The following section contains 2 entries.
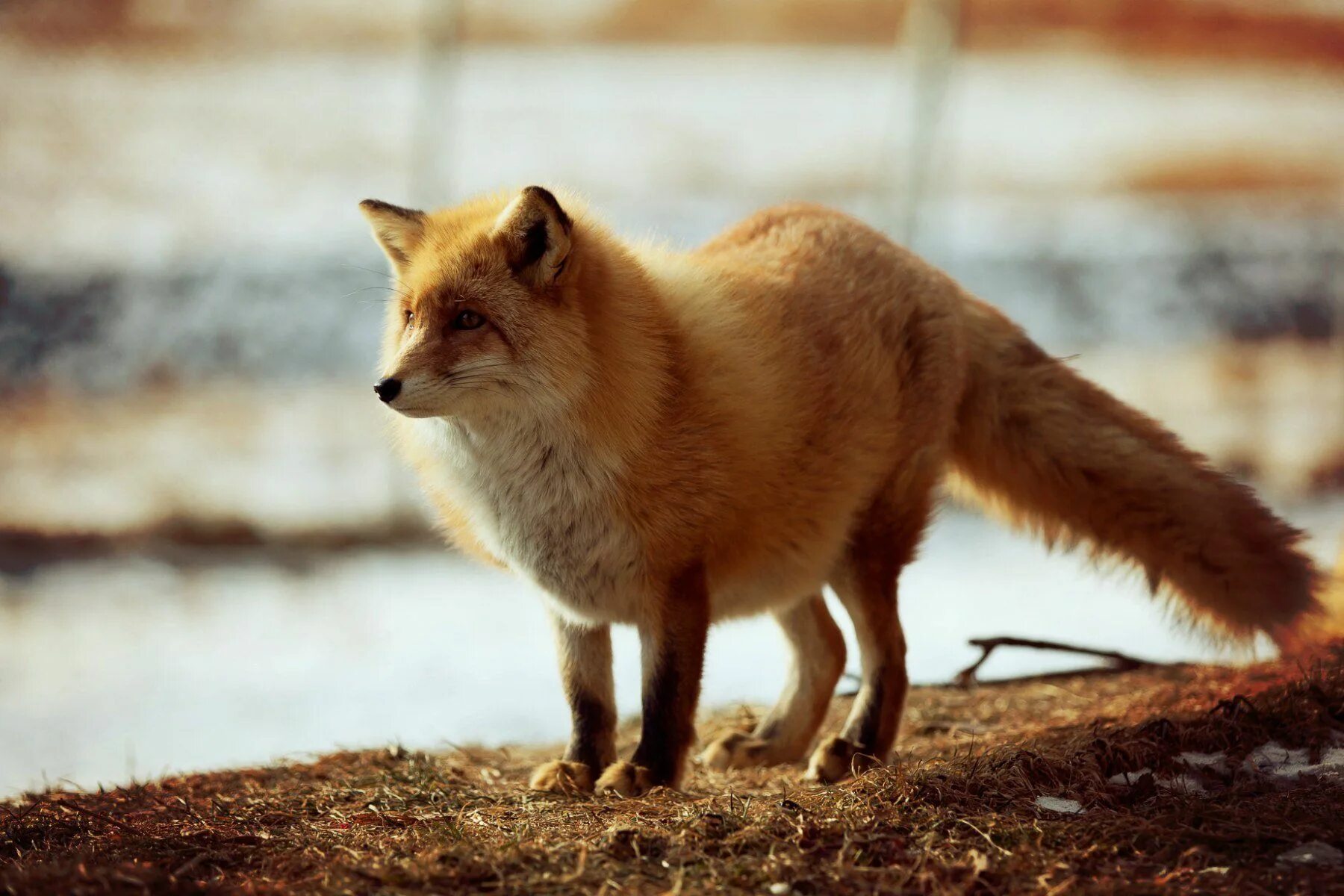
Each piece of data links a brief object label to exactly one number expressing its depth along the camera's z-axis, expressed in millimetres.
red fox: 6027
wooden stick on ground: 7789
